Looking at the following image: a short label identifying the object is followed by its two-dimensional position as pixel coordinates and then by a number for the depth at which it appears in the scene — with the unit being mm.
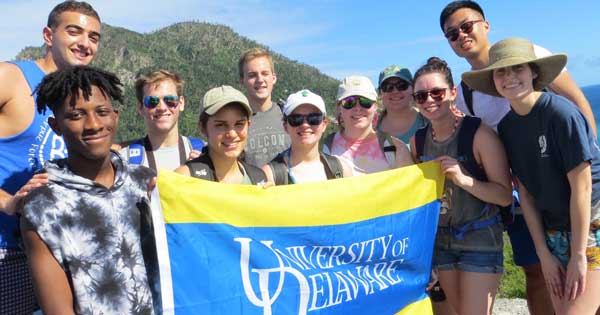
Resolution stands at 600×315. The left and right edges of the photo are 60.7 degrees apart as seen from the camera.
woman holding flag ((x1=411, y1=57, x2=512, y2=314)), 4246
